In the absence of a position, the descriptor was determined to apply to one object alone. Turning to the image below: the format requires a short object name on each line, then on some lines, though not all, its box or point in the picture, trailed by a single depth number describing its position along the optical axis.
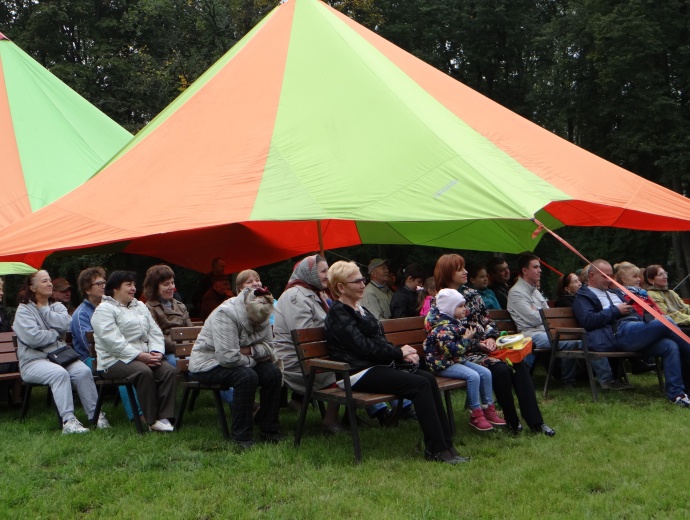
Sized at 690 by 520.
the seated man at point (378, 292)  9.06
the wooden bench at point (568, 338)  7.60
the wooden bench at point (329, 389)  5.40
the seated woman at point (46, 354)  6.66
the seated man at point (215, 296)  9.98
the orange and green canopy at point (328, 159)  6.84
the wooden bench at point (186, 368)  6.12
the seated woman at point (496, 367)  6.18
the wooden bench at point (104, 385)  6.41
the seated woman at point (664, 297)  8.39
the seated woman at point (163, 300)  7.38
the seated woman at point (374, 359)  5.37
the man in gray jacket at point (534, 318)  8.16
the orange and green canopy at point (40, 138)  9.63
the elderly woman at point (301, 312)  6.35
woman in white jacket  6.41
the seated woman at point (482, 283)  8.97
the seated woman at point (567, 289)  9.27
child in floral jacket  6.13
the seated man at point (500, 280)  9.41
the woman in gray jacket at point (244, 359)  5.90
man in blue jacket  7.43
